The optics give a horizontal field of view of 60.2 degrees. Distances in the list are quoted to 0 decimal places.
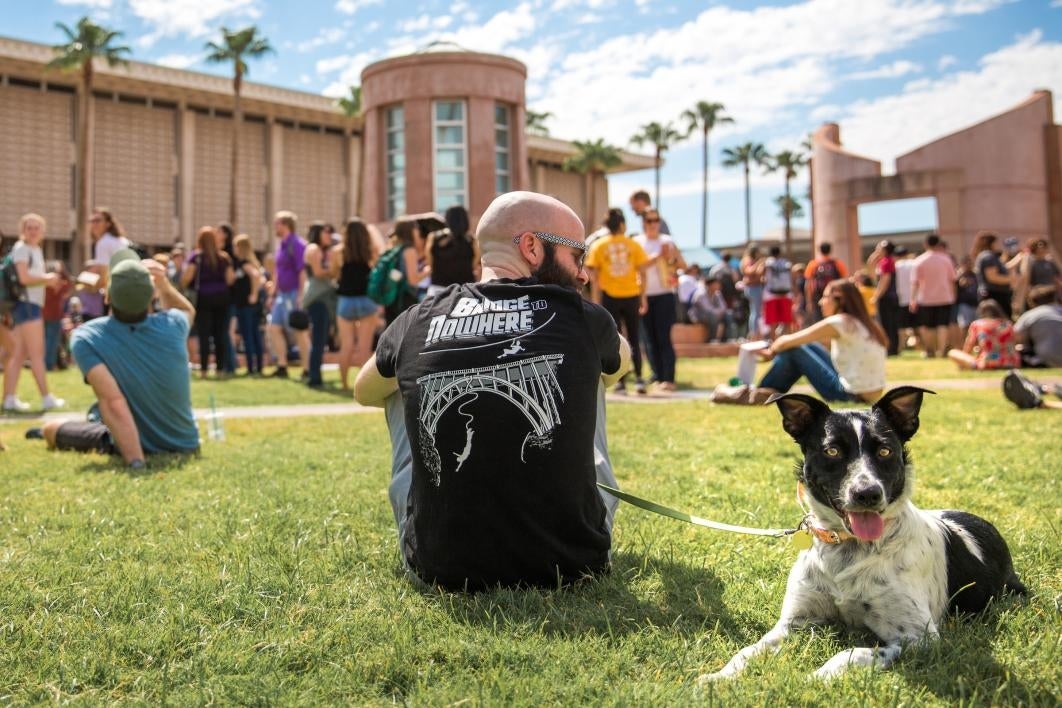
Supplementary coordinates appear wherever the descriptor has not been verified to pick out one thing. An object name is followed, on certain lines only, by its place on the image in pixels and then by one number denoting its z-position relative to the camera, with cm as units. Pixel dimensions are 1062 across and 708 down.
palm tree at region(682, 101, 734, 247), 7725
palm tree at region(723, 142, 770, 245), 8494
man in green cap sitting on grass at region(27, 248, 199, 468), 612
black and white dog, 263
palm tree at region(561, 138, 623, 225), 6862
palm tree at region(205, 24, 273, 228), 4922
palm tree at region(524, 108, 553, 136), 6850
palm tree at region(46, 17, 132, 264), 4506
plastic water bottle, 778
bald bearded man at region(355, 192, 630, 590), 304
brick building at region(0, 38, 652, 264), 4988
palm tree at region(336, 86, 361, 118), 5284
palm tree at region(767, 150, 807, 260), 8525
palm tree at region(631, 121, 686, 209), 7588
